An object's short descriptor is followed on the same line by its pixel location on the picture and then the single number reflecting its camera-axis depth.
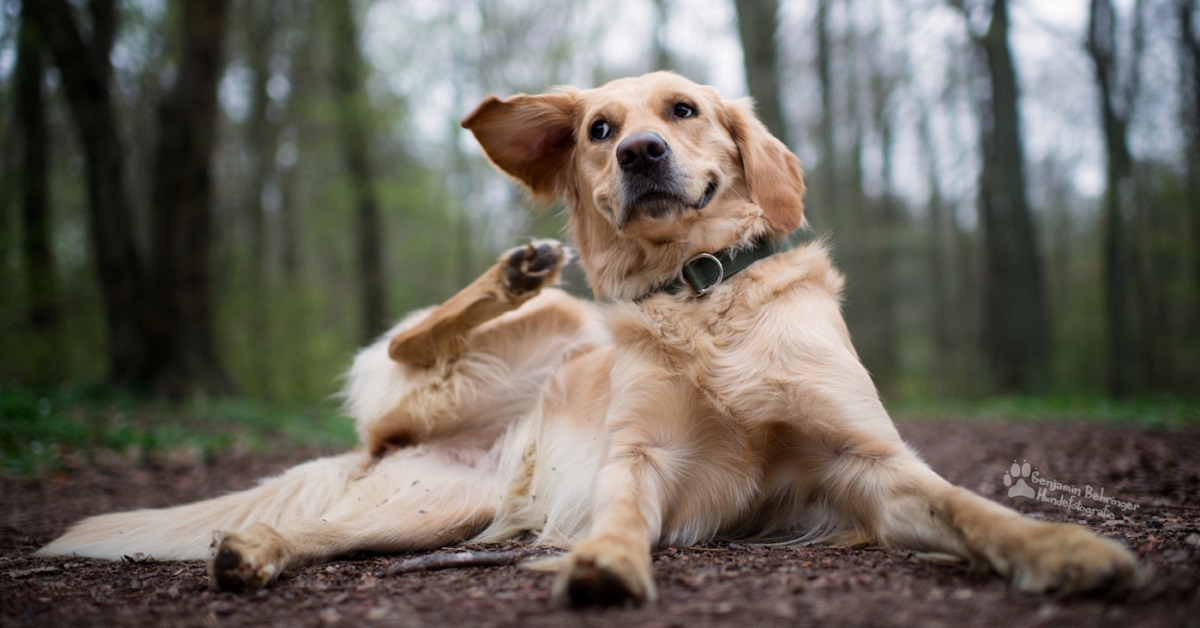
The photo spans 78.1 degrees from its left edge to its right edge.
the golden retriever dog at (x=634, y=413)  2.09
